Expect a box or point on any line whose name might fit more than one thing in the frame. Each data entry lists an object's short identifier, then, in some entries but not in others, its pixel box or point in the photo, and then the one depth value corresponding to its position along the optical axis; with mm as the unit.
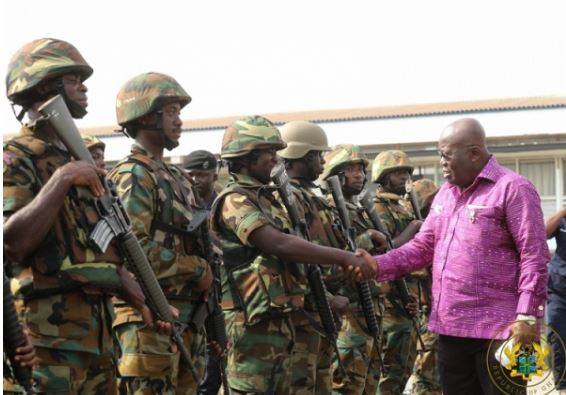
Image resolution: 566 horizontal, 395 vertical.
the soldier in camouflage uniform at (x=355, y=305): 8852
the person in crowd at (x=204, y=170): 10133
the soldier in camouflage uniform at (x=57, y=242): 4703
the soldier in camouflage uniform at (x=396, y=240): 10055
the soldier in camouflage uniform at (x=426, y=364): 10992
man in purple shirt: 5938
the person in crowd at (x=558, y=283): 11547
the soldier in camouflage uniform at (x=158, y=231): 5867
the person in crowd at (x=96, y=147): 8414
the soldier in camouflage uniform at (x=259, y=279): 6832
